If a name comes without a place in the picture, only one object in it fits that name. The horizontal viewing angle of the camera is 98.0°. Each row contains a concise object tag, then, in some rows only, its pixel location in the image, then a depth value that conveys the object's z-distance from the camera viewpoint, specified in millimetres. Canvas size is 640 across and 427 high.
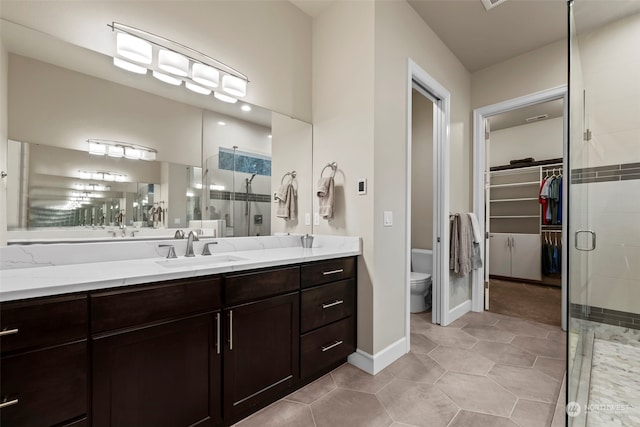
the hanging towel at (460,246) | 2957
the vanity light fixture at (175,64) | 1598
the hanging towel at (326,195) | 2203
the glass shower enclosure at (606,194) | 1794
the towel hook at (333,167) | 2285
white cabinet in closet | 4504
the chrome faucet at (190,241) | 1748
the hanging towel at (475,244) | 3102
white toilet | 3113
